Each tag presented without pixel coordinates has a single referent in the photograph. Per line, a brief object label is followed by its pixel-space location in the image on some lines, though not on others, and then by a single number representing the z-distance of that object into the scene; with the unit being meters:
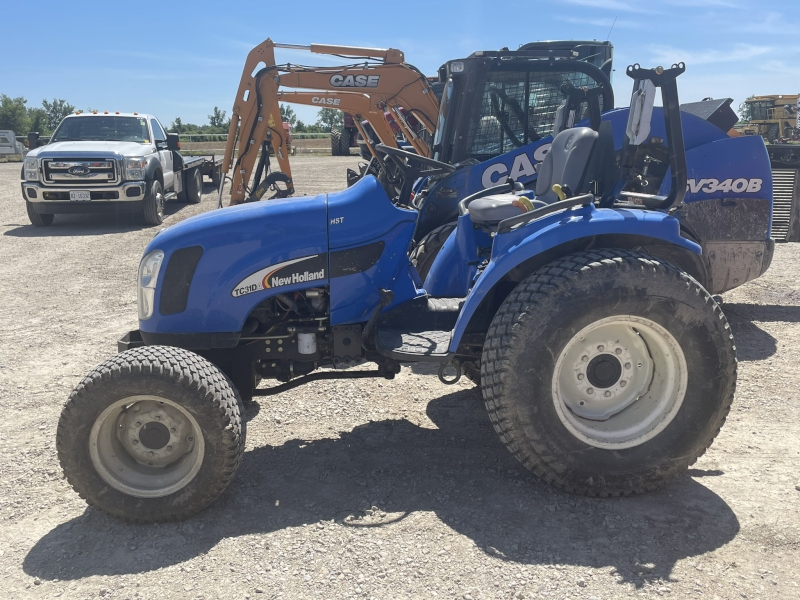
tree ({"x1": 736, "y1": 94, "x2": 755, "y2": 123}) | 28.42
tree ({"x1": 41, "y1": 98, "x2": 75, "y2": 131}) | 65.69
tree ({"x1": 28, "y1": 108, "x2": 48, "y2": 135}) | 57.51
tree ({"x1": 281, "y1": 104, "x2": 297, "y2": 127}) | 63.77
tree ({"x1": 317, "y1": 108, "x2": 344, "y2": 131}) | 59.94
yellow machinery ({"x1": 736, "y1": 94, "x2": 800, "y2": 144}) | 26.55
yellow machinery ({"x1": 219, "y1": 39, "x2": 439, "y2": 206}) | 10.43
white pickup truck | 11.85
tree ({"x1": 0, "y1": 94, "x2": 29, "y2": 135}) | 57.91
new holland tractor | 3.18
